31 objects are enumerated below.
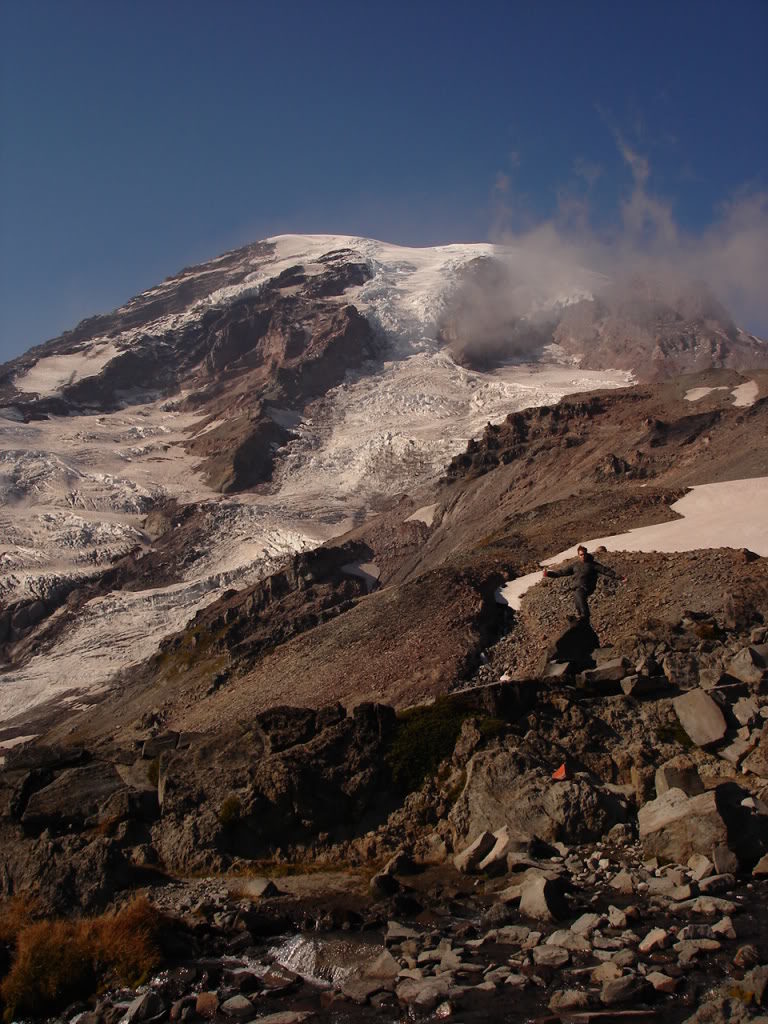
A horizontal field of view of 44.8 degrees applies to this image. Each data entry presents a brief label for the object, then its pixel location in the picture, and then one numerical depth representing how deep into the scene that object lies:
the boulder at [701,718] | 17.92
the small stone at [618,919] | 12.51
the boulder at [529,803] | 16.31
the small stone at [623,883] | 13.84
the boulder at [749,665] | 19.36
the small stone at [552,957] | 11.75
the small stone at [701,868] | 13.66
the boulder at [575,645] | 24.25
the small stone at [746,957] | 11.02
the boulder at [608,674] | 20.81
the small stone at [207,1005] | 12.18
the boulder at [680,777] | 16.06
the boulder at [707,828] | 14.05
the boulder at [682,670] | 20.20
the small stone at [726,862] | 13.62
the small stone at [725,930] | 11.78
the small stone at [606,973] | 11.02
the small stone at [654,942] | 11.63
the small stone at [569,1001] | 10.59
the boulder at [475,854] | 16.02
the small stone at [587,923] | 12.41
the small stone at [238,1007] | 12.05
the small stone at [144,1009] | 12.26
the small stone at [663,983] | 10.66
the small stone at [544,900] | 13.15
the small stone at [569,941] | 11.99
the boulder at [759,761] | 16.81
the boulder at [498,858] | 15.58
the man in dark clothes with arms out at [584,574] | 29.61
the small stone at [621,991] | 10.56
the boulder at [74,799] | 20.30
